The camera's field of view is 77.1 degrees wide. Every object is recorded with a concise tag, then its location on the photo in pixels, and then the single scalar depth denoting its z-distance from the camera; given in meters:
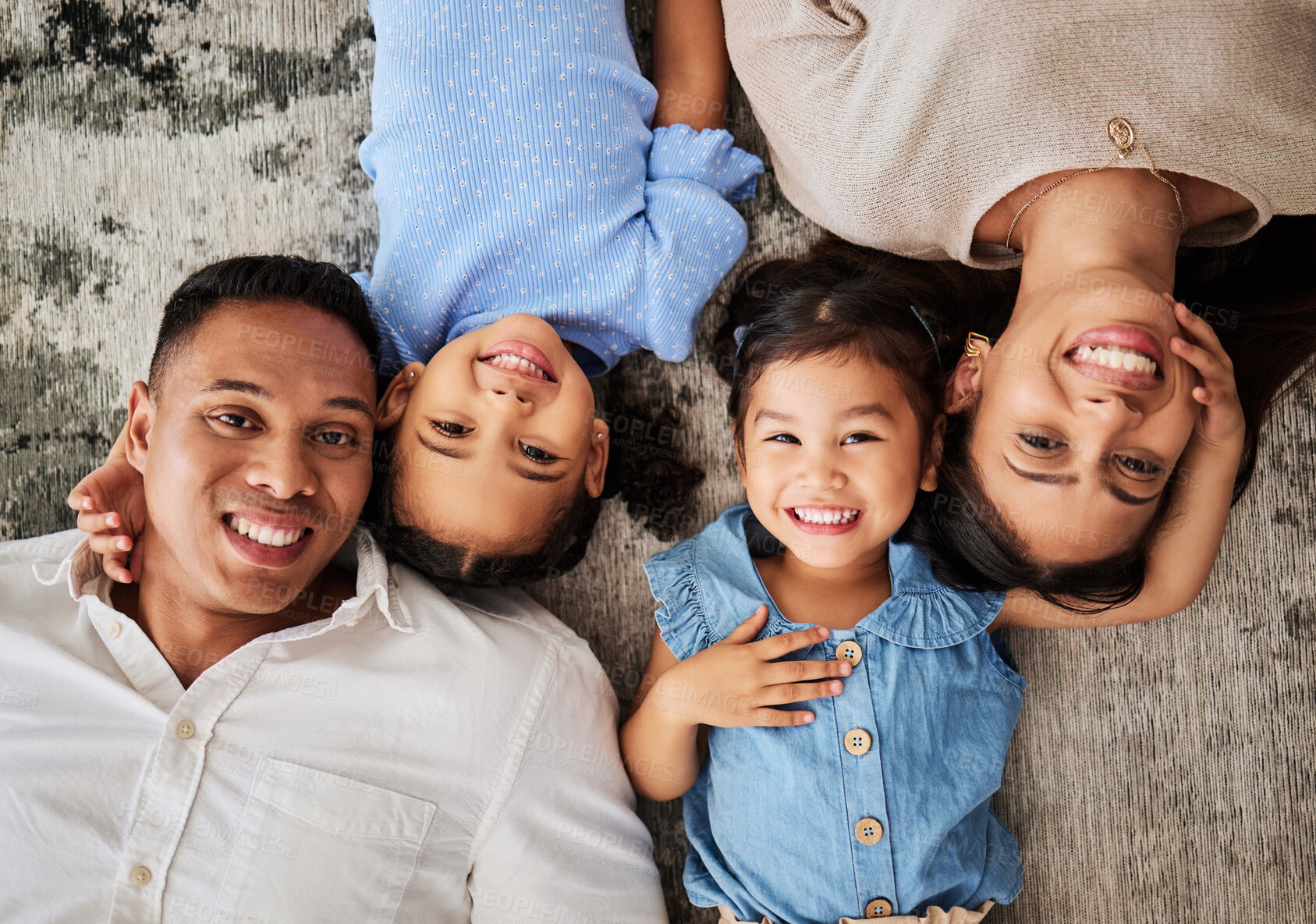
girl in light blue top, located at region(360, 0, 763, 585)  1.30
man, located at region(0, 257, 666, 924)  1.15
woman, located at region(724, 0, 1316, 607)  1.15
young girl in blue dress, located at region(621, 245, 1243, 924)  1.29
